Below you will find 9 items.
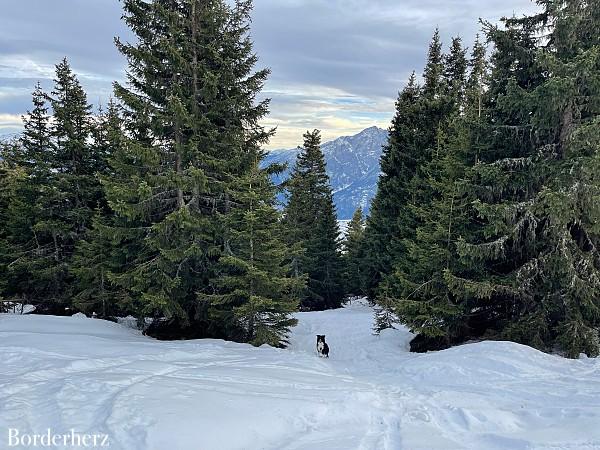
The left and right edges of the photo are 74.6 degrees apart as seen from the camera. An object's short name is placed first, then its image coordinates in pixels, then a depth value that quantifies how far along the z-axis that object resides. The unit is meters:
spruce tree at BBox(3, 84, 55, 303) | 19.86
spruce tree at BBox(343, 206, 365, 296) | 34.78
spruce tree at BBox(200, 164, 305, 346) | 13.57
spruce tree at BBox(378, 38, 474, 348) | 13.38
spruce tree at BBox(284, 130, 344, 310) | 34.78
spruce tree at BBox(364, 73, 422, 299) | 23.77
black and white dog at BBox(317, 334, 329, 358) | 14.43
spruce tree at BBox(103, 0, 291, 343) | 13.77
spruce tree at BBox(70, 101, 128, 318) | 14.62
